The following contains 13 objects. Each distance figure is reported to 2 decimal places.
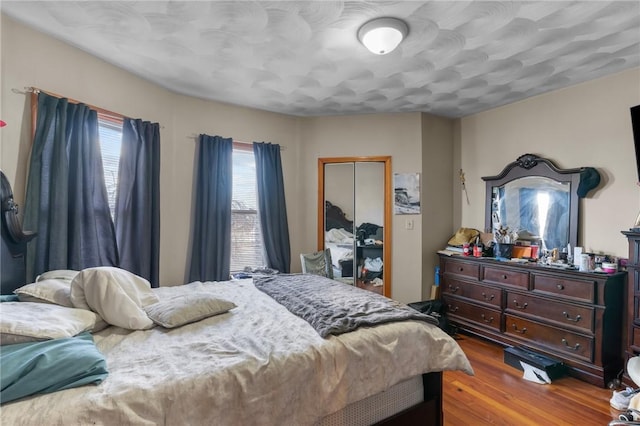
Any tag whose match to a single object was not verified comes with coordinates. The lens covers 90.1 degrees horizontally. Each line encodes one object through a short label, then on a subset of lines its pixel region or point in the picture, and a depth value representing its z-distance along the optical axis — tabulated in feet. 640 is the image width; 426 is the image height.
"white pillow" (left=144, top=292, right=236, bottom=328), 5.35
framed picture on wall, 12.17
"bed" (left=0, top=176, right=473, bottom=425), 3.44
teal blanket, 3.16
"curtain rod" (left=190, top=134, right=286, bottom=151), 11.60
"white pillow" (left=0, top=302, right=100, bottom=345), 3.80
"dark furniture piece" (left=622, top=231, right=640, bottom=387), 7.42
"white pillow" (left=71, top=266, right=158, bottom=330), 5.08
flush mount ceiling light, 6.33
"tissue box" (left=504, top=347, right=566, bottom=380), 8.11
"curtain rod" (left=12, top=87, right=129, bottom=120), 6.83
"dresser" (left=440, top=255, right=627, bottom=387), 7.99
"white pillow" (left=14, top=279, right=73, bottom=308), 4.97
